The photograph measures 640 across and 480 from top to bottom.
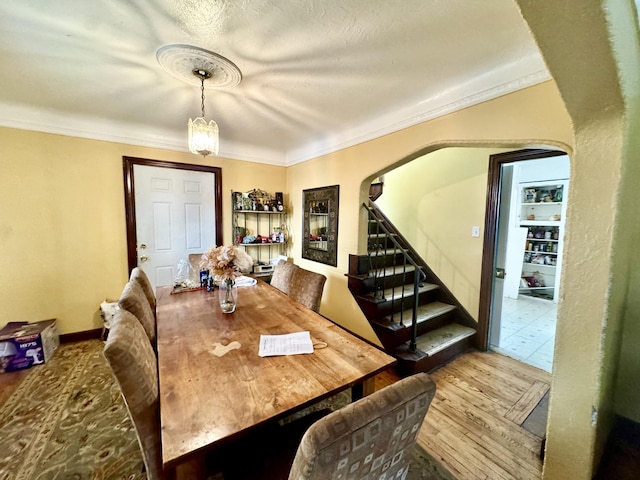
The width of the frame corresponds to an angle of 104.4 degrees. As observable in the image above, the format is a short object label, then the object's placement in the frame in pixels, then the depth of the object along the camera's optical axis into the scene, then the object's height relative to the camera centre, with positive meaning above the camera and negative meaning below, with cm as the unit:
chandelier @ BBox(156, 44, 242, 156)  157 +103
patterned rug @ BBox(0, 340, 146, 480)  138 -141
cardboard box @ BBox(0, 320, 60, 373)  223 -122
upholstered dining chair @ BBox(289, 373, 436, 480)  56 -53
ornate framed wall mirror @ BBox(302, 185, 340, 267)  307 -7
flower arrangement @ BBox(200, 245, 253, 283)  169 -31
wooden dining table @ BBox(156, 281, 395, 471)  78 -66
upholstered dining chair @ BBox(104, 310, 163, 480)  82 -60
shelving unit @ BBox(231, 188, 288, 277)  361 -18
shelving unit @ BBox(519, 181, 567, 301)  445 -21
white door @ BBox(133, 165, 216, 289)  303 +0
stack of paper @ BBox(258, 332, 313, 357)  122 -65
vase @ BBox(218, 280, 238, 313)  173 -55
